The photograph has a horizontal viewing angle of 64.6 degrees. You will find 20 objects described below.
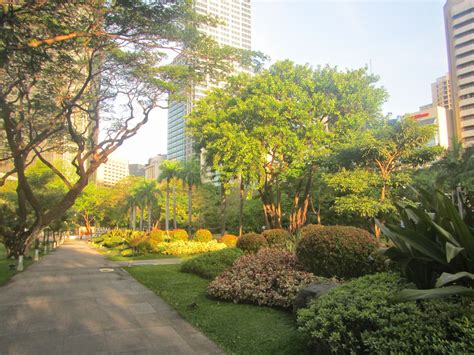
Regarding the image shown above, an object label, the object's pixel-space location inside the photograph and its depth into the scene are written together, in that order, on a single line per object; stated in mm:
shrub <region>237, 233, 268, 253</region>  13898
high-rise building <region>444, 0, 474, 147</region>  89144
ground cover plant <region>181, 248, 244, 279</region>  12102
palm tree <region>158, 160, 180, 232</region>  49438
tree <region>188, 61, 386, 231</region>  24344
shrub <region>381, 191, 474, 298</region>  4008
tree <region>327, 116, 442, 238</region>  21375
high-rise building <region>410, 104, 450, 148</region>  85062
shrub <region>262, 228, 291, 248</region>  14185
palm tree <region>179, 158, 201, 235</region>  47100
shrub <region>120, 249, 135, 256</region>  23450
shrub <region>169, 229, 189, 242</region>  29300
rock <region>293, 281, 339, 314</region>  5980
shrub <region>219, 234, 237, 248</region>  26381
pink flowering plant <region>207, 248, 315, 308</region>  7645
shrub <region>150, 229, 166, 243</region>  25325
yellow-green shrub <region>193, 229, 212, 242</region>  27575
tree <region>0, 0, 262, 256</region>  8352
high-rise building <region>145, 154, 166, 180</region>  124438
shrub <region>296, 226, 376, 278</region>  7836
